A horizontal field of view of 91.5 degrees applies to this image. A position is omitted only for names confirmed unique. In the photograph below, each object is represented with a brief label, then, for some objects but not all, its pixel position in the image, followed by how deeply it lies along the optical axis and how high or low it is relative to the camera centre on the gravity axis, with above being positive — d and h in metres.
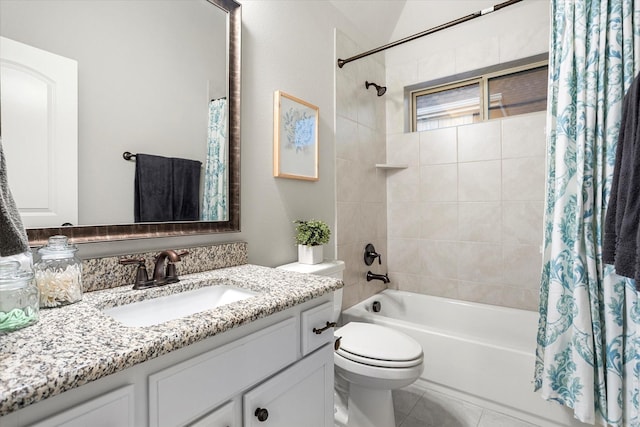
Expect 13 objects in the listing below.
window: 2.22 +0.89
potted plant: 1.66 -0.15
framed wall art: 1.61 +0.41
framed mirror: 0.91 +0.45
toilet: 1.39 -0.69
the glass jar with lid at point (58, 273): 0.78 -0.16
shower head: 2.41 +0.99
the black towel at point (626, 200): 1.06 +0.04
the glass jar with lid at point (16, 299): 0.63 -0.18
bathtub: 1.62 -0.84
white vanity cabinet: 0.53 -0.38
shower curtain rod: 1.58 +1.04
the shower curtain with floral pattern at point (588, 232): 1.27 -0.09
